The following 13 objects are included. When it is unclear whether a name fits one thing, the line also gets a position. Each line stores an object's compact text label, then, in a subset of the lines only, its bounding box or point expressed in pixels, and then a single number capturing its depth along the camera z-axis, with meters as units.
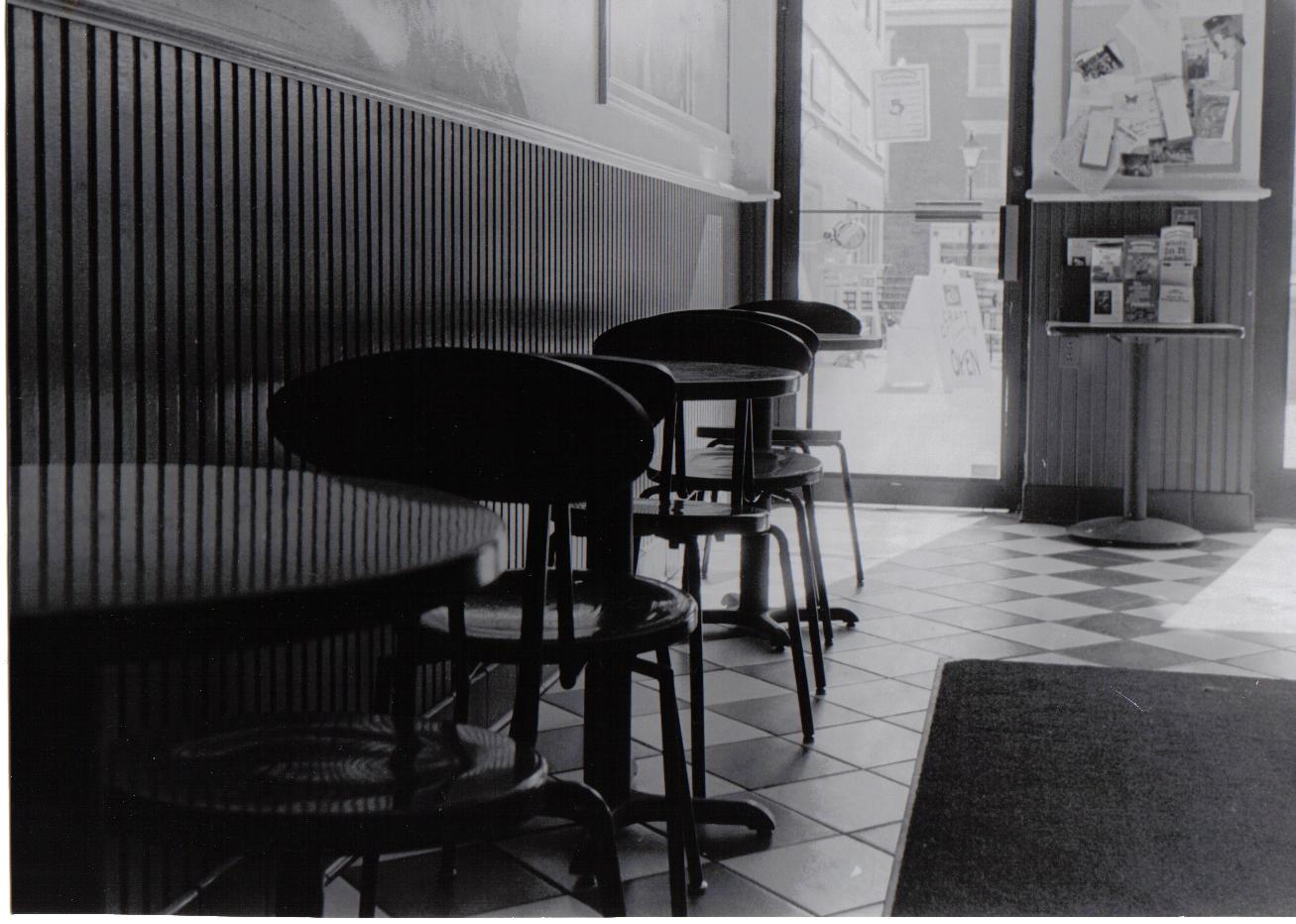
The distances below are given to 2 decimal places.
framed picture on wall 3.82
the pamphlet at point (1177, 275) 5.32
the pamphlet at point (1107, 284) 5.45
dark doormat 2.07
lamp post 5.75
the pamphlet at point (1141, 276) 5.40
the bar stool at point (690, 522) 1.90
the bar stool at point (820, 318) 4.35
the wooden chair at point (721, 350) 3.00
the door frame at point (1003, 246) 5.62
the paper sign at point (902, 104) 5.86
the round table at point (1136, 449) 5.05
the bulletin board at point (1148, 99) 5.30
